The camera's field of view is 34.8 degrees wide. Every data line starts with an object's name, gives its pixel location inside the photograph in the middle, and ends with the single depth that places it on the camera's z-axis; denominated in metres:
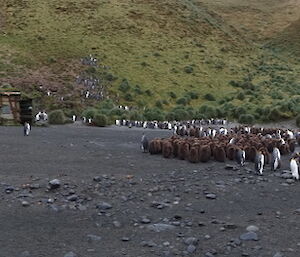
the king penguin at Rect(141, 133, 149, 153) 14.77
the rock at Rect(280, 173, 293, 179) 11.41
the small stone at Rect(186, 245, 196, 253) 6.88
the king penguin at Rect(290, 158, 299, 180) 11.29
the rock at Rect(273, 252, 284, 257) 6.75
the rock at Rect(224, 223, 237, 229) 7.79
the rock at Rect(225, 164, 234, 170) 12.27
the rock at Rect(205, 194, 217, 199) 9.37
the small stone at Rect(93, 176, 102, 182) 10.21
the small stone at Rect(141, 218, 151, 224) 7.94
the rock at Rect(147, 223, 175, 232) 7.66
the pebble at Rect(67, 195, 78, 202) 8.84
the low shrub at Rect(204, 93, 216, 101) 36.28
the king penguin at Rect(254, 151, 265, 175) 11.84
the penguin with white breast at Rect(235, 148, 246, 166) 12.85
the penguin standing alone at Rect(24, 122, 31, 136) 18.14
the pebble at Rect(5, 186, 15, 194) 9.09
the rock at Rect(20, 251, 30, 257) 6.58
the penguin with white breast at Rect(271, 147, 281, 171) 12.34
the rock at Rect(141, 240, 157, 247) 7.05
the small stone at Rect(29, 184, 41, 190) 9.38
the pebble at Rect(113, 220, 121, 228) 7.77
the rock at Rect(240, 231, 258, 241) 7.33
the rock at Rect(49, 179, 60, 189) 9.40
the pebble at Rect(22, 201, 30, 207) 8.44
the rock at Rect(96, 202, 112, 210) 8.53
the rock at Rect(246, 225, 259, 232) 7.67
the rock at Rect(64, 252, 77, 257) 6.61
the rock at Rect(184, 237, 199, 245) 7.13
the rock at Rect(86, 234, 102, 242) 7.22
